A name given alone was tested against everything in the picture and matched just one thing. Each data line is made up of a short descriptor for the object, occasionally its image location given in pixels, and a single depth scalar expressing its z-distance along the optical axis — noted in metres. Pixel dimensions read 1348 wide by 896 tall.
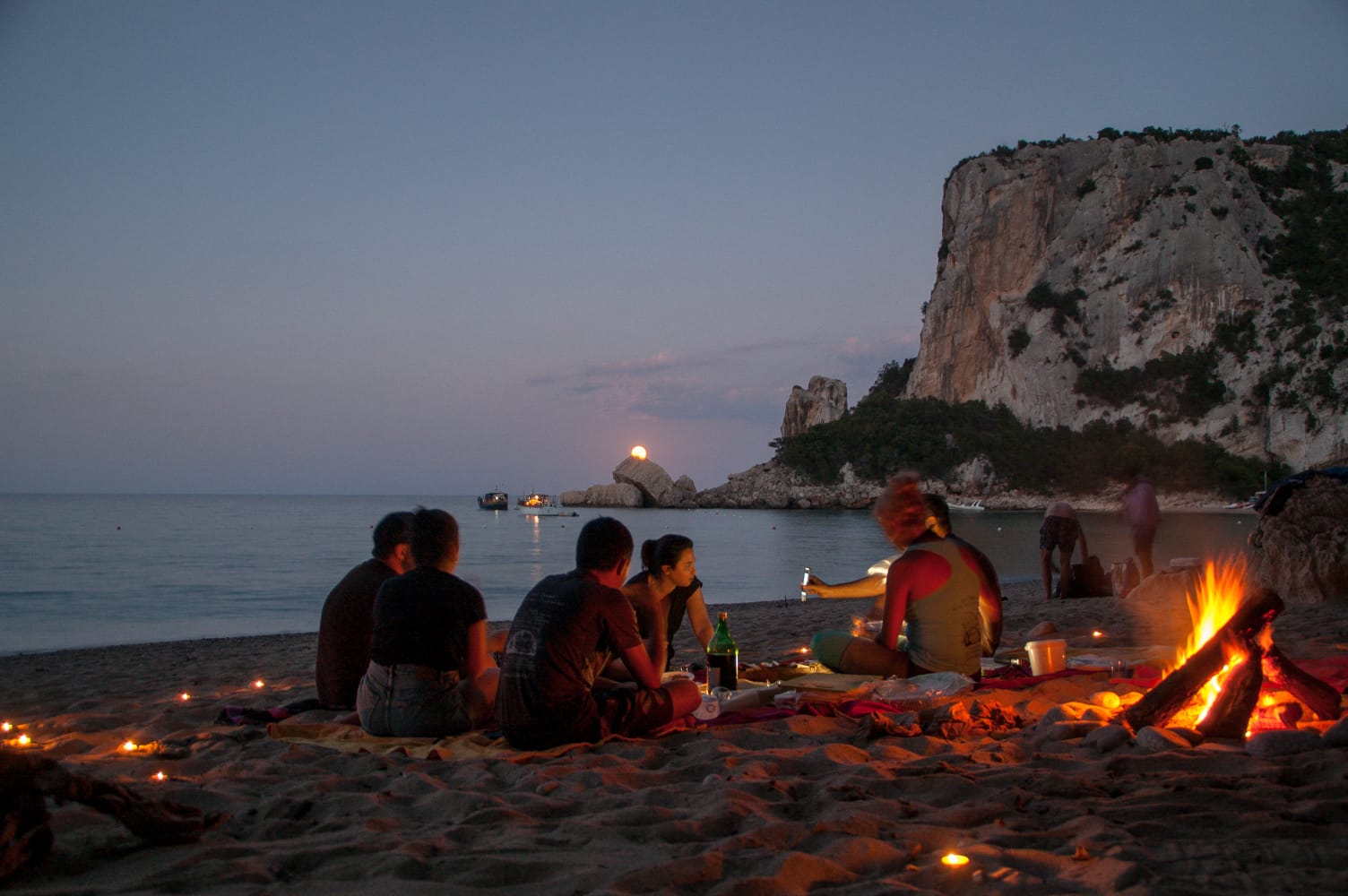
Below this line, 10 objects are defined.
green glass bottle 5.23
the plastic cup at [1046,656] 5.36
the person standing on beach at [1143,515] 11.13
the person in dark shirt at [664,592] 5.24
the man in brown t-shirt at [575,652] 3.99
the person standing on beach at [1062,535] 11.44
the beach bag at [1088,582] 11.49
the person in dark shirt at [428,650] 4.36
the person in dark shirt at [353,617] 5.15
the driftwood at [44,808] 2.44
